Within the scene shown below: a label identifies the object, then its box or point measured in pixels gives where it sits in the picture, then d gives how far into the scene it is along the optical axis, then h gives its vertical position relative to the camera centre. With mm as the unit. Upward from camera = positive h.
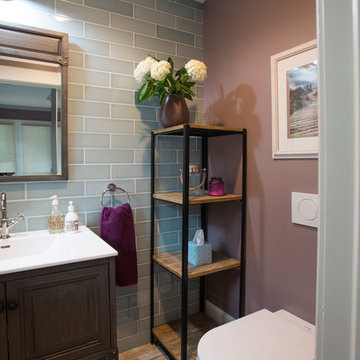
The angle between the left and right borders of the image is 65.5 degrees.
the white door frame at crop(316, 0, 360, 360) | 327 -18
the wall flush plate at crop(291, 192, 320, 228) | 1355 -213
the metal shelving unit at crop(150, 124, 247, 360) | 1578 -612
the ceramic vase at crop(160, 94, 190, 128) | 1705 +349
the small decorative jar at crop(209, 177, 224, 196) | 1785 -127
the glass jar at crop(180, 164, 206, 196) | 1759 -87
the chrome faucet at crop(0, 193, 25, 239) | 1422 -279
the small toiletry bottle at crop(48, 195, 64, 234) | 1553 -286
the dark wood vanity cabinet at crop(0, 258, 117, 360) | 1070 -593
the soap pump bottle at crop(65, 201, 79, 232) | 1543 -290
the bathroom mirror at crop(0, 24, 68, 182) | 1495 +359
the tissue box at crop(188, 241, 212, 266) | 1728 -541
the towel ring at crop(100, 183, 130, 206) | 1768 -130
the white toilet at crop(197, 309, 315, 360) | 1115 -748
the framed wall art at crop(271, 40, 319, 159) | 1355 +327
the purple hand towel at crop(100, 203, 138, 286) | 1675 -424
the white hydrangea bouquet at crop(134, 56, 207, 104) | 1605 +539
